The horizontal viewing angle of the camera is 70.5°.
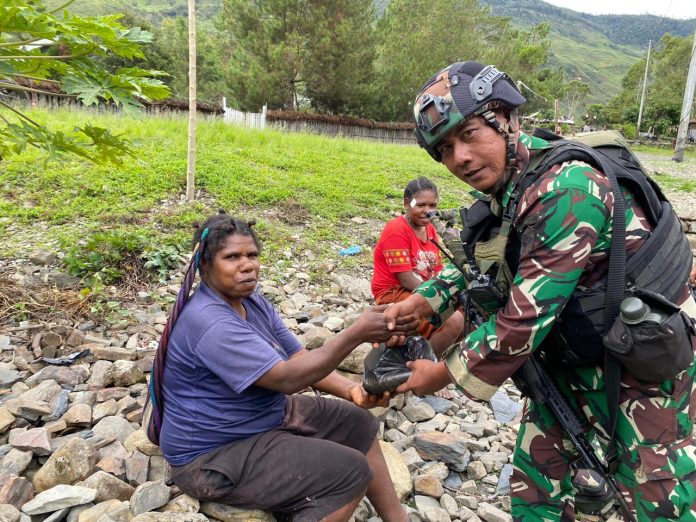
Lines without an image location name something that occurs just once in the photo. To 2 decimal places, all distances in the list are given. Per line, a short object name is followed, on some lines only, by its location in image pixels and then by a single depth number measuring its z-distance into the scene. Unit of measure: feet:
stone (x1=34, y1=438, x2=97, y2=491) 8.07
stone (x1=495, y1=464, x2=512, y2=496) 10.08
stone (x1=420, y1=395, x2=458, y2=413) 13.07
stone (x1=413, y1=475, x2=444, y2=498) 9.60
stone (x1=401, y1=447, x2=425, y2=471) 10.50
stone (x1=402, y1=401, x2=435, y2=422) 12.34
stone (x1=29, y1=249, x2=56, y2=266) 17.72
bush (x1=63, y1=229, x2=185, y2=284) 17.22
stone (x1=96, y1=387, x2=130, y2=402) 11.20
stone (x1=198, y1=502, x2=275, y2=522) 7.40
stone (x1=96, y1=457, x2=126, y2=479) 8.56
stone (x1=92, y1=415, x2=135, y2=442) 9.84
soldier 5.44
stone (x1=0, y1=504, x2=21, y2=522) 7.17
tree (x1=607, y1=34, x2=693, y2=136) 131.44
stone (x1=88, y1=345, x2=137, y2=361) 13.00
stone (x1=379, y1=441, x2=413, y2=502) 9.37
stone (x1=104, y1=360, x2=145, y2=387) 11.90
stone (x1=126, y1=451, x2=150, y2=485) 8.54
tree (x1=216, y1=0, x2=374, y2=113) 78.54
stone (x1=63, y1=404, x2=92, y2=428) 10.06
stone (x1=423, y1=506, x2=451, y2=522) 8.91
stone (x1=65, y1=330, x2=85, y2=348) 13.71
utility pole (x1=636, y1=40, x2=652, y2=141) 124.77
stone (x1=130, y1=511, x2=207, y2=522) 6.89
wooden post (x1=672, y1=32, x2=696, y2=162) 68.49
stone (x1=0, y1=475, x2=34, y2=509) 7.61
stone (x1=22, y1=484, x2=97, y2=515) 7.42
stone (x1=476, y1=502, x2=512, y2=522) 9.13
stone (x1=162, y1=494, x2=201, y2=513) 7.47
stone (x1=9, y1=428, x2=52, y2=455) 8.87
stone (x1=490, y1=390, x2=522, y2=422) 12.99
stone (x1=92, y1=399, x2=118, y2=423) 10.42
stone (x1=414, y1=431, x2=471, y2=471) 10.58
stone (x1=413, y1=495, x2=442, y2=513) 9.21
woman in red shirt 14.42
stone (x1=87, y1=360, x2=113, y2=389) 11.88
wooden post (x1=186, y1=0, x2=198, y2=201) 23.30
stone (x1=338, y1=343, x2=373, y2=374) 12.98
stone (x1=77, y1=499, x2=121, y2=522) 7.18
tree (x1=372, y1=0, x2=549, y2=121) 95.20
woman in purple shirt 7.29
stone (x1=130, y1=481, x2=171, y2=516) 7.39
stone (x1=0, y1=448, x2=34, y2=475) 8.38
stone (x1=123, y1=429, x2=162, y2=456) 9.14
